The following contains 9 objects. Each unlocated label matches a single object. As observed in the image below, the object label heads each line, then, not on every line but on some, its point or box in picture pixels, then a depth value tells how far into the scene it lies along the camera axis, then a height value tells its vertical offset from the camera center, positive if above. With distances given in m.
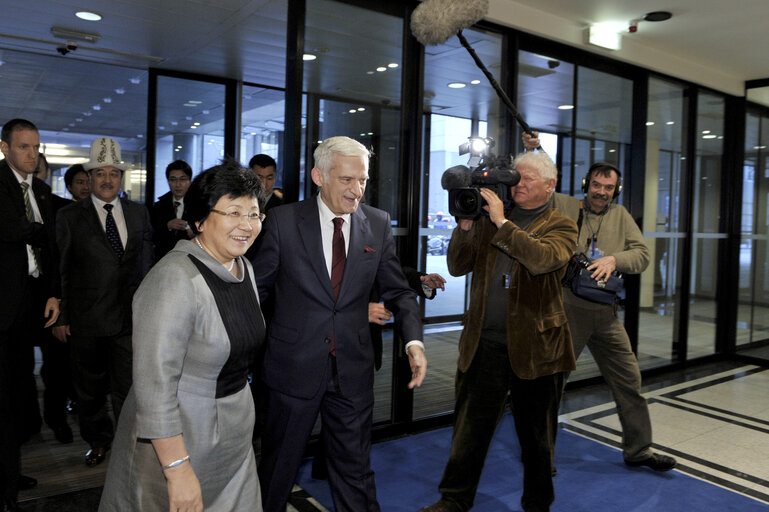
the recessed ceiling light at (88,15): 4.89 +1.69
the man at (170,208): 4.73 +0.10
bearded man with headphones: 3.52 -0.51
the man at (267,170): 4.10 +0.37
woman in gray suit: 1.46 -0.39
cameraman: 2.54 -0.45
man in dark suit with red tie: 2.16 -0.41
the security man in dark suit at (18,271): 2.72 -0.28
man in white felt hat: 3.31 -0.38
